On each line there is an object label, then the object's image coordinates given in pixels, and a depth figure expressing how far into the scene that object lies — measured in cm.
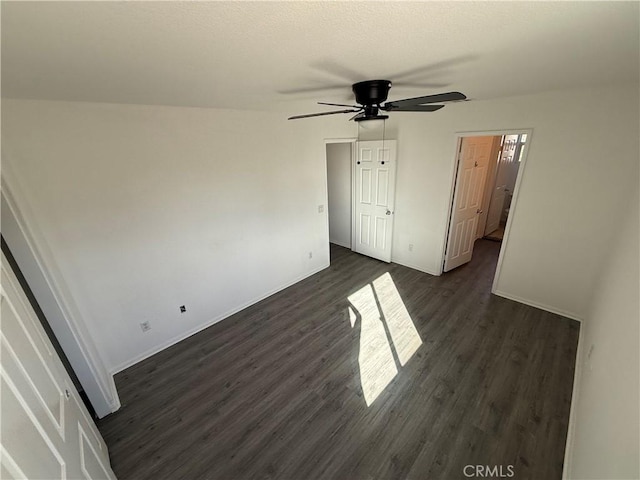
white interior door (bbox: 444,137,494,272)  370
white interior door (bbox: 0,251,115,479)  81
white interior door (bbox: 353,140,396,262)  418
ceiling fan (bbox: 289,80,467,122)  173
